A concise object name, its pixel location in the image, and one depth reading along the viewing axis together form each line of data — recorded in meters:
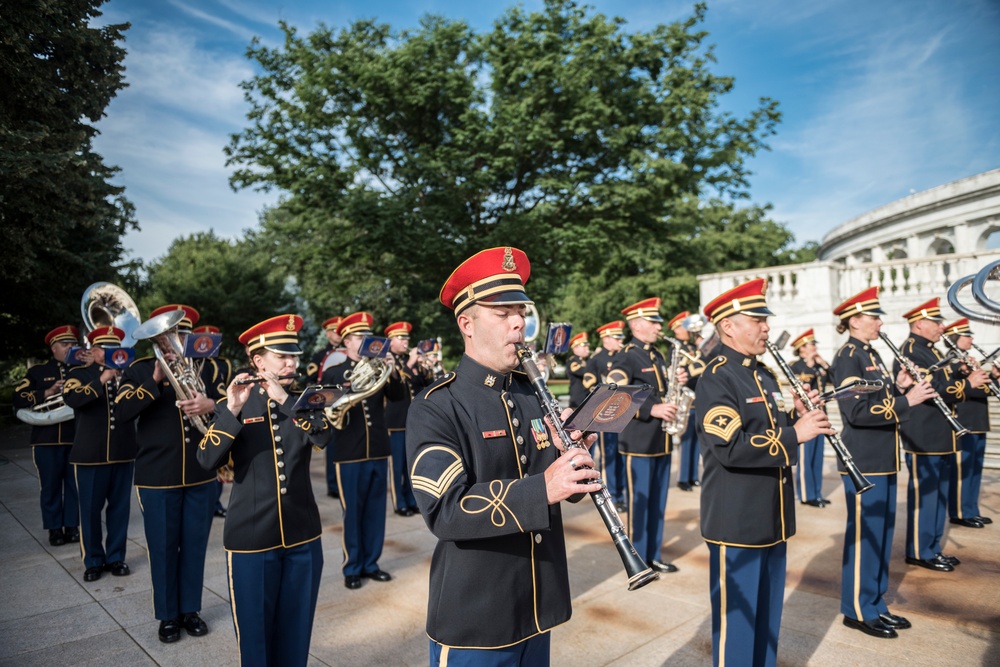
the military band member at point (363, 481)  6.52
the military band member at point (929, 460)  6.74
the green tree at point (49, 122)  8.31
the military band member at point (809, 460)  9.70
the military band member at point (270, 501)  3.82
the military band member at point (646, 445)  6.95
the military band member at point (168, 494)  5.17
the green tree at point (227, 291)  28.17
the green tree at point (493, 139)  20.31
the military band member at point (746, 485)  3.84
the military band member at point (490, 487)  2.30
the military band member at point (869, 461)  5.10
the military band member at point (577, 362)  12.74
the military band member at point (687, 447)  10.64
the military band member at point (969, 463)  8.26
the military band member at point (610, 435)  9.34
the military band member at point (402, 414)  9.12
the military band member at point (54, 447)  8.20
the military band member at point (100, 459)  6.71
